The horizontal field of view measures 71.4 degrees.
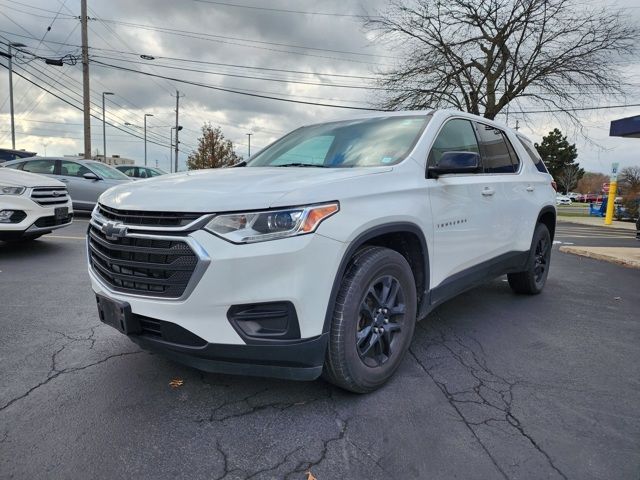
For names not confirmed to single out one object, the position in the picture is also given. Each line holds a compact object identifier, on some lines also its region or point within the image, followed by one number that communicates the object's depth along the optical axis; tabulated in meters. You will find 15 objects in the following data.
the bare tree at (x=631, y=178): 28.80
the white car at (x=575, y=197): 78.35
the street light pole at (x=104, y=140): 41.99
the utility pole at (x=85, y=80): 20.42
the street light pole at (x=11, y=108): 27.25
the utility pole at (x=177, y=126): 44.07
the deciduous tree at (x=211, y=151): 50.78
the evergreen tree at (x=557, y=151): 72.44
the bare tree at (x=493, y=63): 20.91
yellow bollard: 23.41
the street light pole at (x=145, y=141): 50.45
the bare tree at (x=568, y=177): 74.12
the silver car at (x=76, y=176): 11.33
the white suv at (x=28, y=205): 6.24
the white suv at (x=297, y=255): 2.16
